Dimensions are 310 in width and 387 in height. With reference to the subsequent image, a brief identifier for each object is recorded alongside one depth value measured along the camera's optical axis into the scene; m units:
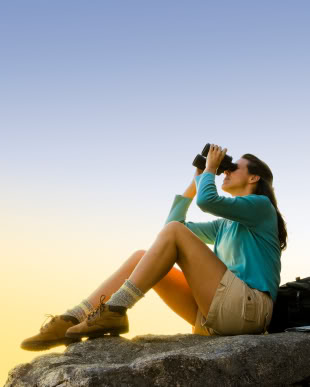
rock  2.24
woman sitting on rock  3.08
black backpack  3.45
